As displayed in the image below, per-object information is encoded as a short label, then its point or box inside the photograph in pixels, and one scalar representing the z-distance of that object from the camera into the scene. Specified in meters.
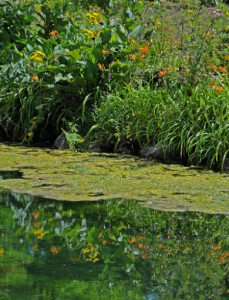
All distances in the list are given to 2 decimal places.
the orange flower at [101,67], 10.20
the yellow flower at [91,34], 10.98
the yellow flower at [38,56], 10.46
